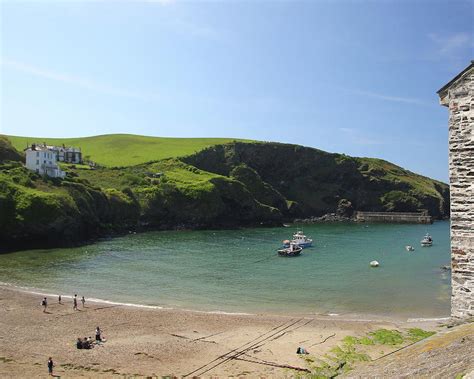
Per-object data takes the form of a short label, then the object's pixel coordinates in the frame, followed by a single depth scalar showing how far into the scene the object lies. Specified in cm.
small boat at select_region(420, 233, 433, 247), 8671
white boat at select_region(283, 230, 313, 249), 7922
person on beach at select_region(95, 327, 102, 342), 2854
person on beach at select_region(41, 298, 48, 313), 3680
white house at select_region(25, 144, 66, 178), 9438
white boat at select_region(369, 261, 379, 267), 6106
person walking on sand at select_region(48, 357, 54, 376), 2300
